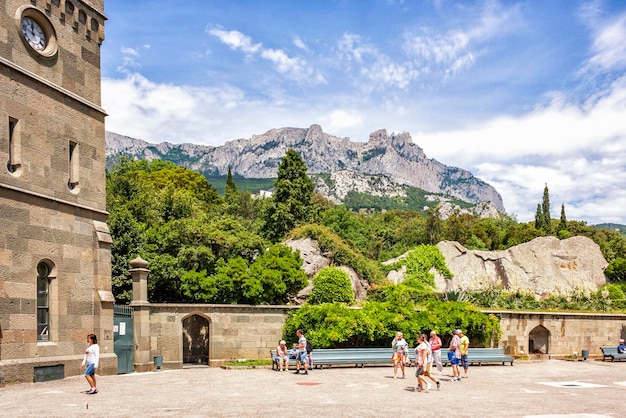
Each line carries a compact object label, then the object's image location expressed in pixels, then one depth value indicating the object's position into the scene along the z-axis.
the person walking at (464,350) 20.45
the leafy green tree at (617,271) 56.25
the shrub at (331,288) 33.03
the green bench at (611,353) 28.64
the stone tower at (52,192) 15.76
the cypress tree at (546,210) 84.71
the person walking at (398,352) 19.77
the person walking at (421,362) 15.97
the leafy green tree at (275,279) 30.12
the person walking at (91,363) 14.01
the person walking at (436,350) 19.34
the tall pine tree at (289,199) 49.94
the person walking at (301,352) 20.61
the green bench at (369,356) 22.92
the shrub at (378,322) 25.00
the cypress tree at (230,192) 70.94
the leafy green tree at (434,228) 75.50
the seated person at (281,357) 21.42
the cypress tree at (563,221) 86.02
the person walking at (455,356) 19.57
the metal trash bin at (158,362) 22.00
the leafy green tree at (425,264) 48.94
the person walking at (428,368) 16.03
